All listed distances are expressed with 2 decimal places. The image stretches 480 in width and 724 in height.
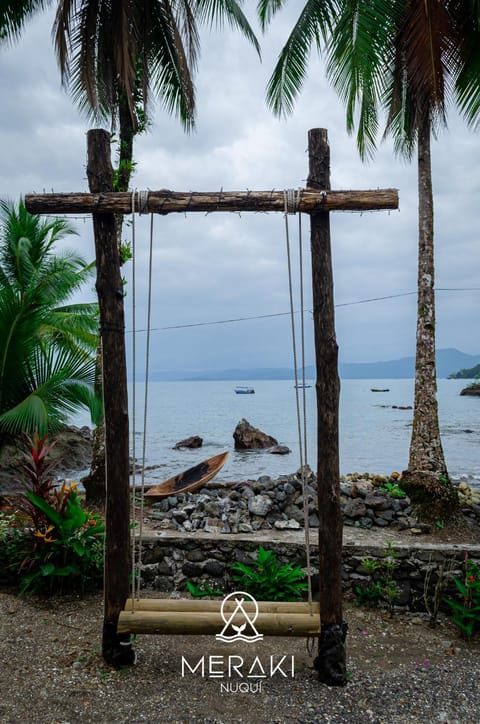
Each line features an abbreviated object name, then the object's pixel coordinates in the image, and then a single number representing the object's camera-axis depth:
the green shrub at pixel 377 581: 4.79
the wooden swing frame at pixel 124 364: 3.49
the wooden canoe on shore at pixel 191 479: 7.31
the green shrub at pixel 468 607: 4.23
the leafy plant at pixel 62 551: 4.63
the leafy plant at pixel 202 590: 4.90
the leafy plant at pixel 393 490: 6.68
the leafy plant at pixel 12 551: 4.80
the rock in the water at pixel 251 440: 18.97
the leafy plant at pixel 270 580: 4.60
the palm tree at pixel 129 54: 7.36
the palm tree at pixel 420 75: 6.34
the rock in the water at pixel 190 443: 21.54
